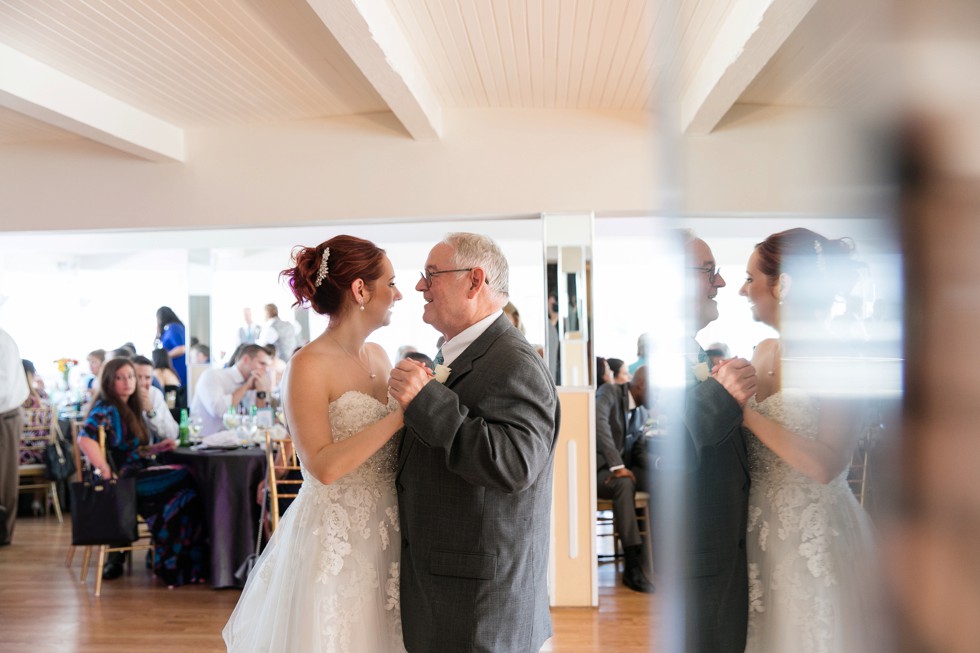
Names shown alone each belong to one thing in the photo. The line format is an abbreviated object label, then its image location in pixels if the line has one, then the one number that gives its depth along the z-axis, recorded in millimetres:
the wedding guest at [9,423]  6250
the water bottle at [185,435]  5719
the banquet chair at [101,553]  4973
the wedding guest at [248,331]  8648
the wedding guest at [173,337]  8688
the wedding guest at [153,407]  6094
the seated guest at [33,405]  7207
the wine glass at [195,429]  5730
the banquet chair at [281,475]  4832
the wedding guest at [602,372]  5469
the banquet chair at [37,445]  7453
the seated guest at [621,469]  5262
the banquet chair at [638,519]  5555
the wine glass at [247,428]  5395
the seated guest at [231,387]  6438
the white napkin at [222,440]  5418
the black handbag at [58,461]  7367
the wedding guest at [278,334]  8445
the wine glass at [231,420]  5684
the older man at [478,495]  1790
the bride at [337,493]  2072
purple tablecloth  4977
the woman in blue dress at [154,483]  5156
